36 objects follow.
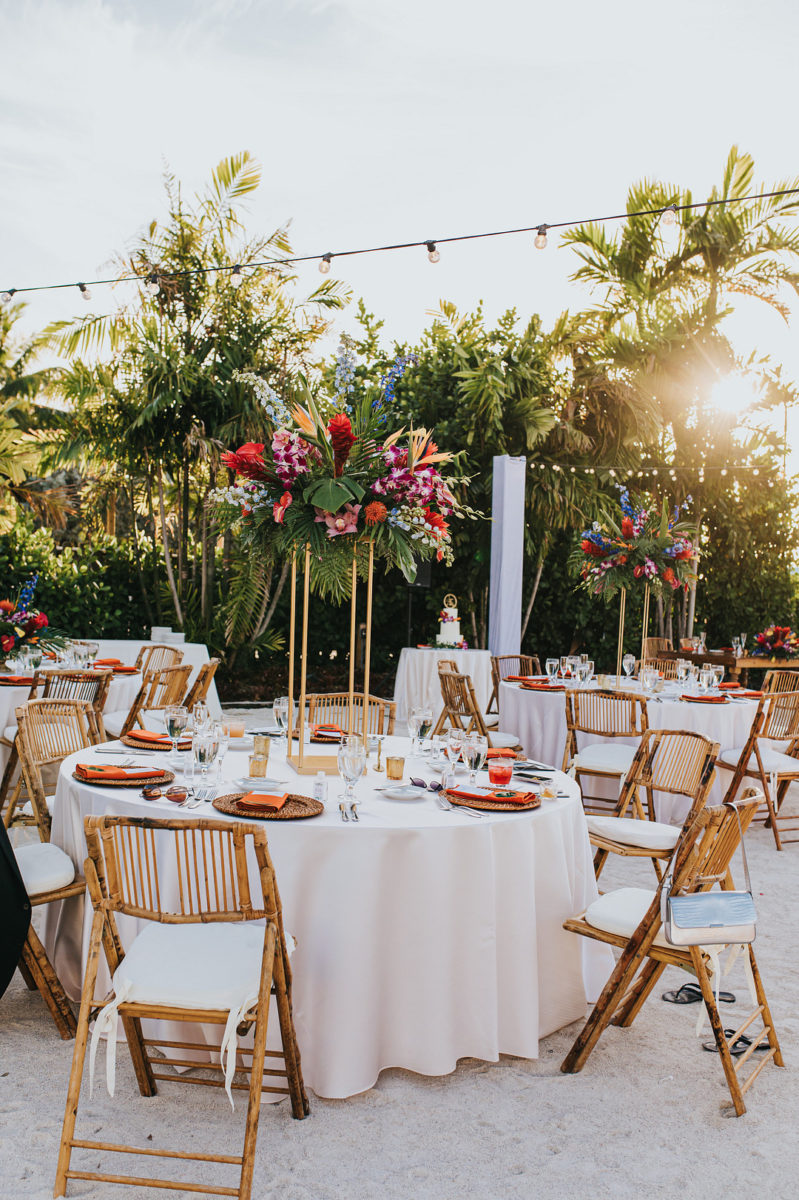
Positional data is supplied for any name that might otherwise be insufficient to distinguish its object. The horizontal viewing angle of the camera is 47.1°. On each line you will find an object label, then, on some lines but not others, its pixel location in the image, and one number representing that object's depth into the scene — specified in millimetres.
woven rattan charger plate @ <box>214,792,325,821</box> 2625
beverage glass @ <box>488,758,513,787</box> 3123
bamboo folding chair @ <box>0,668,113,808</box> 5488
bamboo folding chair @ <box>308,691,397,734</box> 4363
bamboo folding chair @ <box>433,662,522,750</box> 5871
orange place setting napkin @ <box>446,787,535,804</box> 2883
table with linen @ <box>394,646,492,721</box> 9031
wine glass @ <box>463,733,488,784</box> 3127
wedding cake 9250
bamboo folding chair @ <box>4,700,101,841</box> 3457
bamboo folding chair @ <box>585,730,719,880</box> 3471
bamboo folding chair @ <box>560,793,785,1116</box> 2562
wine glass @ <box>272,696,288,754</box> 3564
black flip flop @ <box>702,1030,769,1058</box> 2968
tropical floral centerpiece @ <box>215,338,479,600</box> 3111
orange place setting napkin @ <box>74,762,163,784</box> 2945
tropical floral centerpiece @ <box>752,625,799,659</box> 8656
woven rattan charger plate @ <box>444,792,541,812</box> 2842
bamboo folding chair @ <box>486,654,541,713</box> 7438
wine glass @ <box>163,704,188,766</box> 3174
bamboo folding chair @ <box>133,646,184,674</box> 7270
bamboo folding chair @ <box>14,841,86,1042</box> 2854
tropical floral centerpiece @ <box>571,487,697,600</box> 7691
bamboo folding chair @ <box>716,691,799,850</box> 5598
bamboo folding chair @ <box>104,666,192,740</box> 5594
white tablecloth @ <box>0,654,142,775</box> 5621
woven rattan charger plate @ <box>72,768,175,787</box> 2936
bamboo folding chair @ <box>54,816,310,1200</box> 2102
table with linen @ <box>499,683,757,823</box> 5934
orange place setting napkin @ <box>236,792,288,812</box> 2693
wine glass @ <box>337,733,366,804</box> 2762
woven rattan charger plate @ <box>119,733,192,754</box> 3562
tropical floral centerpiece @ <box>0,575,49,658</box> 5598
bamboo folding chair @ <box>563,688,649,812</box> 5219
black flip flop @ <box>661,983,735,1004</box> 3363
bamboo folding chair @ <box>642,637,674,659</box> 10023
